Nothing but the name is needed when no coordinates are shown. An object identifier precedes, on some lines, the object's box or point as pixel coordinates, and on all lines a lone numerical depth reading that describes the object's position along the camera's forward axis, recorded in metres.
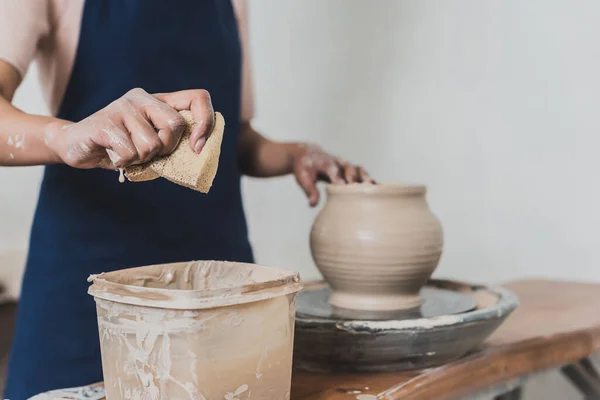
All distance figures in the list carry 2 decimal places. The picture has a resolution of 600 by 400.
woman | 0.97
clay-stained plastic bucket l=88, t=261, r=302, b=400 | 0.58
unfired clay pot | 0.97
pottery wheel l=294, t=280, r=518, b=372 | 0.83
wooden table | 0.79
